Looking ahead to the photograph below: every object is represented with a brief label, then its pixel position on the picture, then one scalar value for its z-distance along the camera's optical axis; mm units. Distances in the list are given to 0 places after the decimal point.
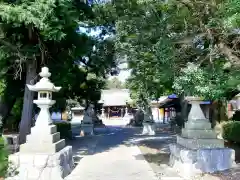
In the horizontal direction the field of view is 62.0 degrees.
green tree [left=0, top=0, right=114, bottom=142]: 6462
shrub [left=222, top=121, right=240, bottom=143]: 9342
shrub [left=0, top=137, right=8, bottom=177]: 5064
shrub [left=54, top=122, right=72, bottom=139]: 11594
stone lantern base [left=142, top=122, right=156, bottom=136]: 14857
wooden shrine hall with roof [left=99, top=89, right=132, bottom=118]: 38668
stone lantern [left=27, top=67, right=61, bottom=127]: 5938
